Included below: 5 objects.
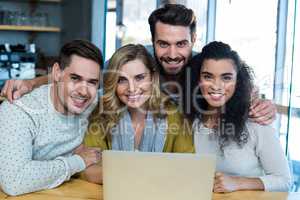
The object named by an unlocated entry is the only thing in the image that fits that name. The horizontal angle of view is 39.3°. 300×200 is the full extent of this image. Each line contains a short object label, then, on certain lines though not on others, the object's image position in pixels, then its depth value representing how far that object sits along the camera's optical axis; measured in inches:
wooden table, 51.9
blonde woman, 64.1
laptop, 44.2
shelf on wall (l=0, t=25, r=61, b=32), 128.3
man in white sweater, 51.8
